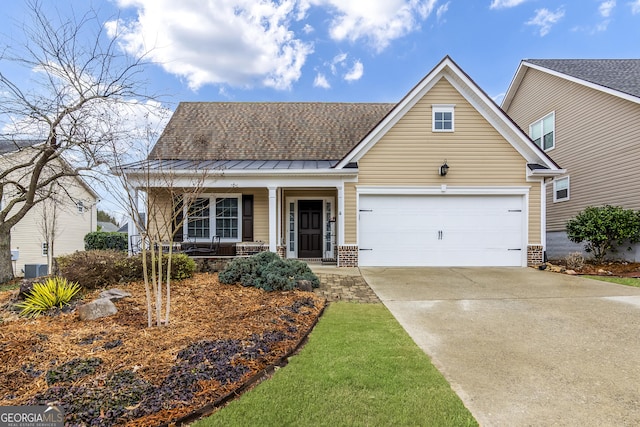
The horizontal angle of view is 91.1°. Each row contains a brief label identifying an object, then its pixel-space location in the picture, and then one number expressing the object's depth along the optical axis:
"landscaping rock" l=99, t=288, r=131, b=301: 5.14
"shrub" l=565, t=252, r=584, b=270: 9.05
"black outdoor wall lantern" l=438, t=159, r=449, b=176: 9.71
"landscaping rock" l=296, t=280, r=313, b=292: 6.14
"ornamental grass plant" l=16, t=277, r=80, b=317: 4.77
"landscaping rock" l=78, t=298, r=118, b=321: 4.41
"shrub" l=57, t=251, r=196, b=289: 5.96
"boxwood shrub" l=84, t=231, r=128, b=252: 15.31
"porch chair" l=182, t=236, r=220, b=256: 9.77
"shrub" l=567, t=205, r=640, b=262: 9.68
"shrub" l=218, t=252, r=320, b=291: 6.12
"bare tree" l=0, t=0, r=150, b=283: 8.09
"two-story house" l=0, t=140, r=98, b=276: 15.66
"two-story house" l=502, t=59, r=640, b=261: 10.38
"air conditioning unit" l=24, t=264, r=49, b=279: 9.22
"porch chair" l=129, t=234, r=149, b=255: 9.38
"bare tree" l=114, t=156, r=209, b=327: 4.11
